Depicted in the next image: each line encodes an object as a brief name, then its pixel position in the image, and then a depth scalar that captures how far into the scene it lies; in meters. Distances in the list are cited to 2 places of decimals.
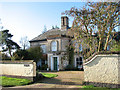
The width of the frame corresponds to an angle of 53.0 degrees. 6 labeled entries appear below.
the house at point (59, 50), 18.41
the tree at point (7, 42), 20.55
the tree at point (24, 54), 18.38
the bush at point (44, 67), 19.93
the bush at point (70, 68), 17.53
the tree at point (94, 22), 9.64
